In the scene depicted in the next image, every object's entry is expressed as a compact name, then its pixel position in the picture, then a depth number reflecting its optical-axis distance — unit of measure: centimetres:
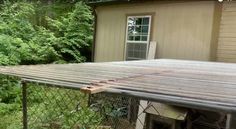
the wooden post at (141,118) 336
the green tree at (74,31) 799
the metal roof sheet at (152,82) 98
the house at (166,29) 453
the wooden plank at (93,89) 108
